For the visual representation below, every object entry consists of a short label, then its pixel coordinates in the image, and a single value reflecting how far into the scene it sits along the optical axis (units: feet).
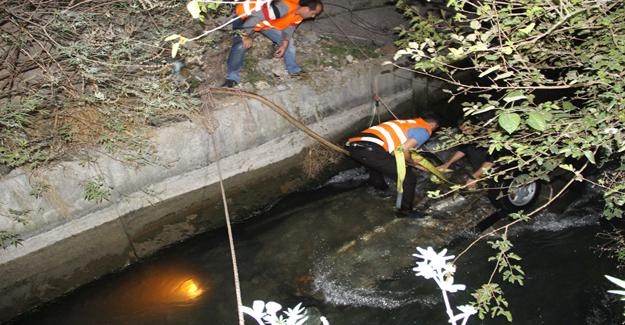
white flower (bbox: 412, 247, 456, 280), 5.55
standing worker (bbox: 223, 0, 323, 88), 18.22
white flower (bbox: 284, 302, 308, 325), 5.50
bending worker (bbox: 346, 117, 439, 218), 17.07
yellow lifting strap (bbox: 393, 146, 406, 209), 16.34
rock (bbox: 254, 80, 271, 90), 19.64
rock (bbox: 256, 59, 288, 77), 20.47
